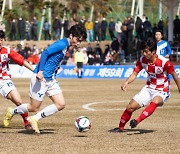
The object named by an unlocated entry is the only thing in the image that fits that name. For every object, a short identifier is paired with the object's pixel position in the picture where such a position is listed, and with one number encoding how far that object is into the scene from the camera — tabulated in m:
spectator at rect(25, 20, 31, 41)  54.38
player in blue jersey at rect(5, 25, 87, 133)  14.23
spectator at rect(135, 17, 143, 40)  47.03
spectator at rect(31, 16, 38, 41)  54.31
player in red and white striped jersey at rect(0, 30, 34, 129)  15.52
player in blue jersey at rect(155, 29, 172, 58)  22.59
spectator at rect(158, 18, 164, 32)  46.45
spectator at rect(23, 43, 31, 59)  51.03
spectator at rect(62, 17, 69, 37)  52.87
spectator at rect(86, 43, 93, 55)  50.84
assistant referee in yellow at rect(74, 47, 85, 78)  46.25
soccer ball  14.30
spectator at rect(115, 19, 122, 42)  49.51
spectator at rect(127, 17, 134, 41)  47.62
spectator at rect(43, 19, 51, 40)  55.88
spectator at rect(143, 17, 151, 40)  45.97
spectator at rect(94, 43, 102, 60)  49.94
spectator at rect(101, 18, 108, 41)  51.70
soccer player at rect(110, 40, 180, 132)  14.74
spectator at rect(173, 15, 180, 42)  46.50
